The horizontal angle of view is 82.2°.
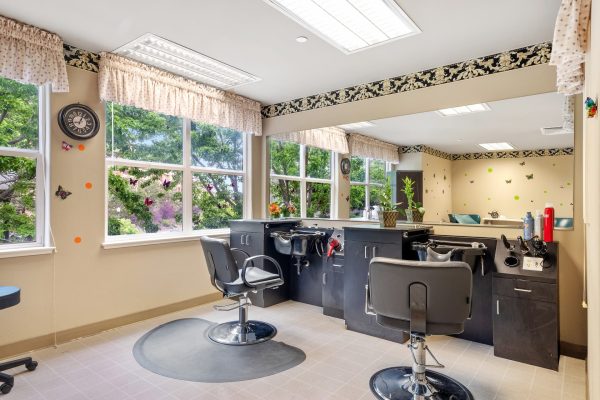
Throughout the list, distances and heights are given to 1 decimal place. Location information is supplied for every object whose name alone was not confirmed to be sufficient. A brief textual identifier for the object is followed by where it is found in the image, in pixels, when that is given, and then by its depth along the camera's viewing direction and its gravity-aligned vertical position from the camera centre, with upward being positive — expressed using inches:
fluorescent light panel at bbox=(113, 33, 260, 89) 118.1 +53.5
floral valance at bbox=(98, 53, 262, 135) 125.0 +44.4
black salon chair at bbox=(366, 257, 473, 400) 70.2 -20.7
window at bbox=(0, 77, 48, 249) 108.7 +11.6
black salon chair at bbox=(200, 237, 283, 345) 106.3 -27.8
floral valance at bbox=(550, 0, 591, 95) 57.1 +28.7
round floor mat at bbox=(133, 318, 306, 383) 95.2 -47.6
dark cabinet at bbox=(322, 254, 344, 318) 143.3 -36.3
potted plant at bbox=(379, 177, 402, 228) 127.0 -5.0
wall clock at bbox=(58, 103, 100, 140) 116.1 +27.7
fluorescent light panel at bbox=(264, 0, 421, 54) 92.1 +52.4
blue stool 85.8 -43.5
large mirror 112.3 +15.6
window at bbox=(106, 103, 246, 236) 135.9 +12.4
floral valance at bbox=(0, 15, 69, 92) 100.6 +44.6
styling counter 100.7 -28.1
